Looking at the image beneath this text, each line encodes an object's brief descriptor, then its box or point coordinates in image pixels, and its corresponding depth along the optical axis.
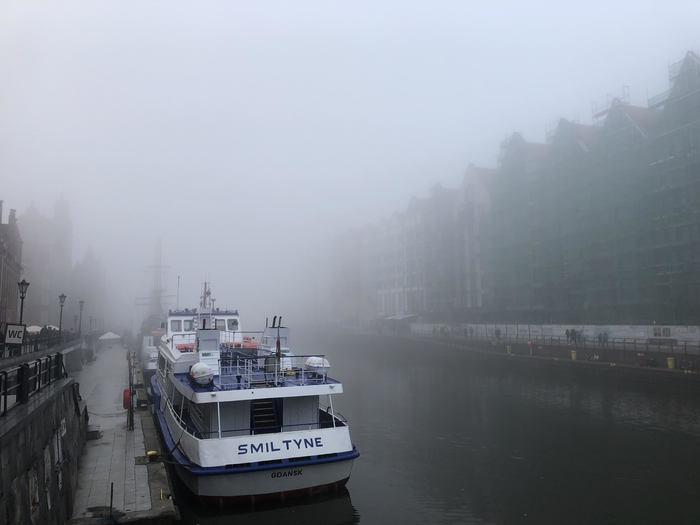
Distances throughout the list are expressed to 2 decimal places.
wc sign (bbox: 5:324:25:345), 24.97
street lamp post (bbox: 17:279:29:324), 29.83
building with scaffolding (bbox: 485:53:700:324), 51.56
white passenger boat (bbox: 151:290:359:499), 16.36
